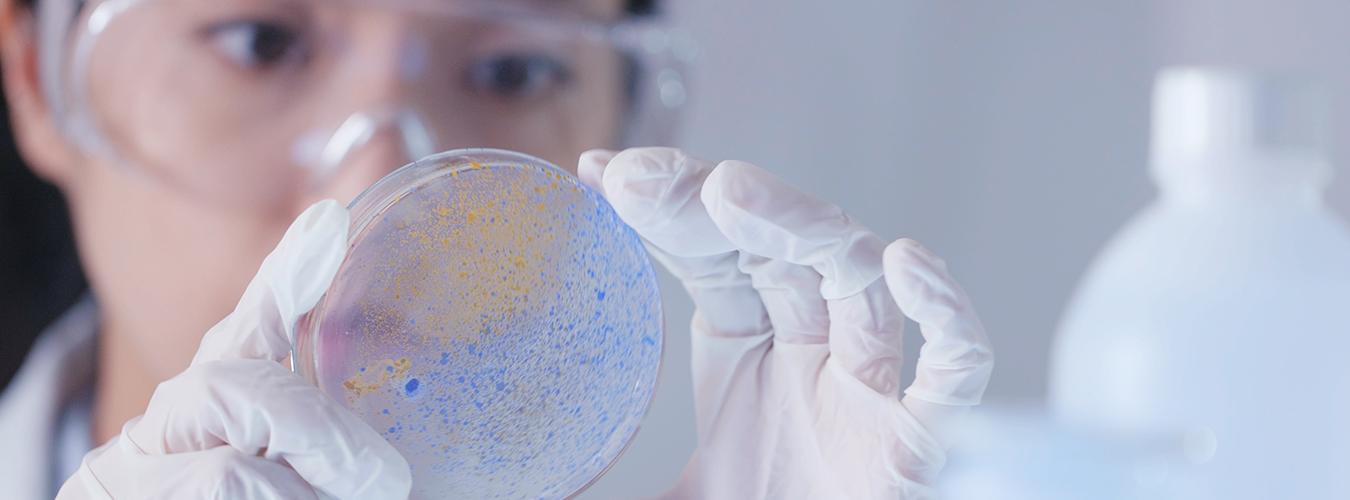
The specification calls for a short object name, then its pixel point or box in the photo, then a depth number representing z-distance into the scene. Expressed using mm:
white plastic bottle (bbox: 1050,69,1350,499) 851
